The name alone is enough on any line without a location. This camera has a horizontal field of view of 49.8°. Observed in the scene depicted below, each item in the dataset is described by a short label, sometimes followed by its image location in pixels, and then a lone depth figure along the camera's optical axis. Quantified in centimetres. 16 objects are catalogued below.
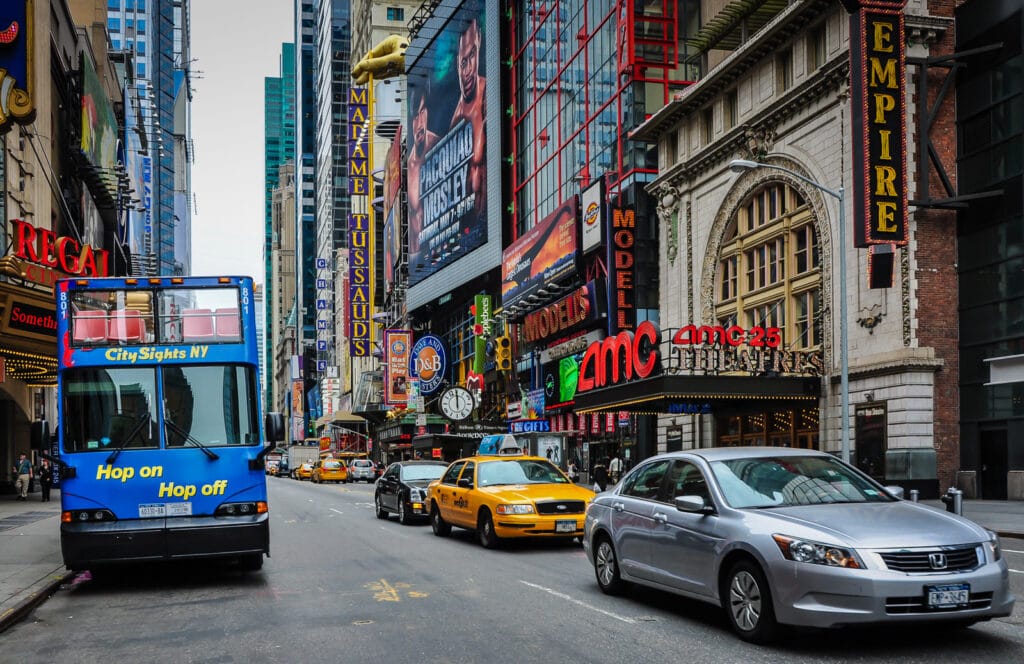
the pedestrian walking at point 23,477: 3684
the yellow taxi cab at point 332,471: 7500
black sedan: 2395
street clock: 6456
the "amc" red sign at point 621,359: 3613
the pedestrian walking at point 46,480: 3644
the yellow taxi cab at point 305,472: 8711
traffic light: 7106
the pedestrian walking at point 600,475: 4366
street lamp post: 2459
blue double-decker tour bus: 1309
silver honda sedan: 781
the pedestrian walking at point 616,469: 4500
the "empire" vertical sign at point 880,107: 3011
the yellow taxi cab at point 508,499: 1719
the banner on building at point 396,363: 9319
